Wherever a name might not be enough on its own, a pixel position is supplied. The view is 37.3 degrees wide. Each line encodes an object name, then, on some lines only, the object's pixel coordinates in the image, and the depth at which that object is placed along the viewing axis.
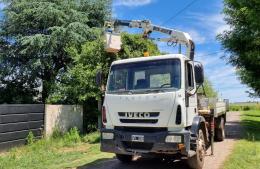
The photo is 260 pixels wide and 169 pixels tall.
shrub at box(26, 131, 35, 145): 16.20
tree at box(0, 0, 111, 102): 24.62
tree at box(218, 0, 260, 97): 20.45
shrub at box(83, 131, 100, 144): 16.84
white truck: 8.75
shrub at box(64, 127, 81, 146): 16.83
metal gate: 14.88
